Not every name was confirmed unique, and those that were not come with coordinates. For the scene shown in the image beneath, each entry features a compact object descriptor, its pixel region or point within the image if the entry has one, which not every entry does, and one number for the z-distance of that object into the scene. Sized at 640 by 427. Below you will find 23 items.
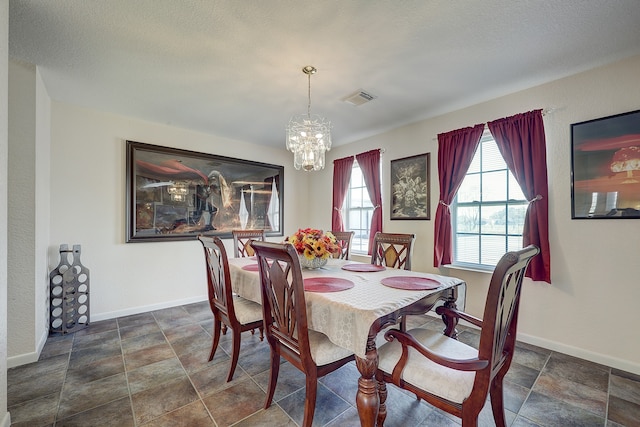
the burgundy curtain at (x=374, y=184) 3.94
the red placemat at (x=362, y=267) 2.31
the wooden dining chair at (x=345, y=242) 3.17
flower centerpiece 2.21
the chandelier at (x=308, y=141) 2.48
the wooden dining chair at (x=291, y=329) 1.42
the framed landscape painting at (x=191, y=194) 3.42
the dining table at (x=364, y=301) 1.29
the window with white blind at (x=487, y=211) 2.79
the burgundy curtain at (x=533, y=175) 2.47
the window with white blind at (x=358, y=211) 4.32
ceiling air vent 2.75
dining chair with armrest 1.09
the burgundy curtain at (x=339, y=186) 4.45
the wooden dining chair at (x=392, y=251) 2.55
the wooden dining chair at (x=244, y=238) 3.31
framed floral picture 3.42
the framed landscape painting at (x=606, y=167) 2.10
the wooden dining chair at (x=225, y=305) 1.97
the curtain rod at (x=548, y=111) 2.50
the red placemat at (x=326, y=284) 1.66
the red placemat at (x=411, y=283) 1.71
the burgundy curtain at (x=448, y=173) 3.01
